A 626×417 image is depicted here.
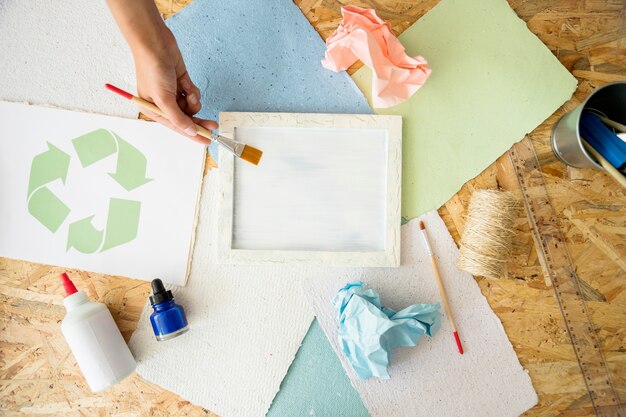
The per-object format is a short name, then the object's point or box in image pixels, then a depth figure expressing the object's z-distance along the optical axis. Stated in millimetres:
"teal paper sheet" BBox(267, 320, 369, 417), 838
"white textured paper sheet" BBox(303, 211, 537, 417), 836
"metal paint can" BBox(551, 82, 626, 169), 765
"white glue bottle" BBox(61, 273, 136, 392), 792
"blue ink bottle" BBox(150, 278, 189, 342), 798
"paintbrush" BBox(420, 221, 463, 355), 830
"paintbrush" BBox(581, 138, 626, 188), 750
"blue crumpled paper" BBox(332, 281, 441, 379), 781
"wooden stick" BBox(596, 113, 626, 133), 778
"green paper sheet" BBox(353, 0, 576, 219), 851
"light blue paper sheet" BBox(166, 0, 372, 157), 857
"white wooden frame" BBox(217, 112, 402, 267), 837
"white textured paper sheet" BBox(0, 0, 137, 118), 869
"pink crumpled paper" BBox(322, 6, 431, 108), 817
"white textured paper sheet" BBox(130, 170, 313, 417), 838
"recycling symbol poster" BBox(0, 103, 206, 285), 851
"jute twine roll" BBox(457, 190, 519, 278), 789
